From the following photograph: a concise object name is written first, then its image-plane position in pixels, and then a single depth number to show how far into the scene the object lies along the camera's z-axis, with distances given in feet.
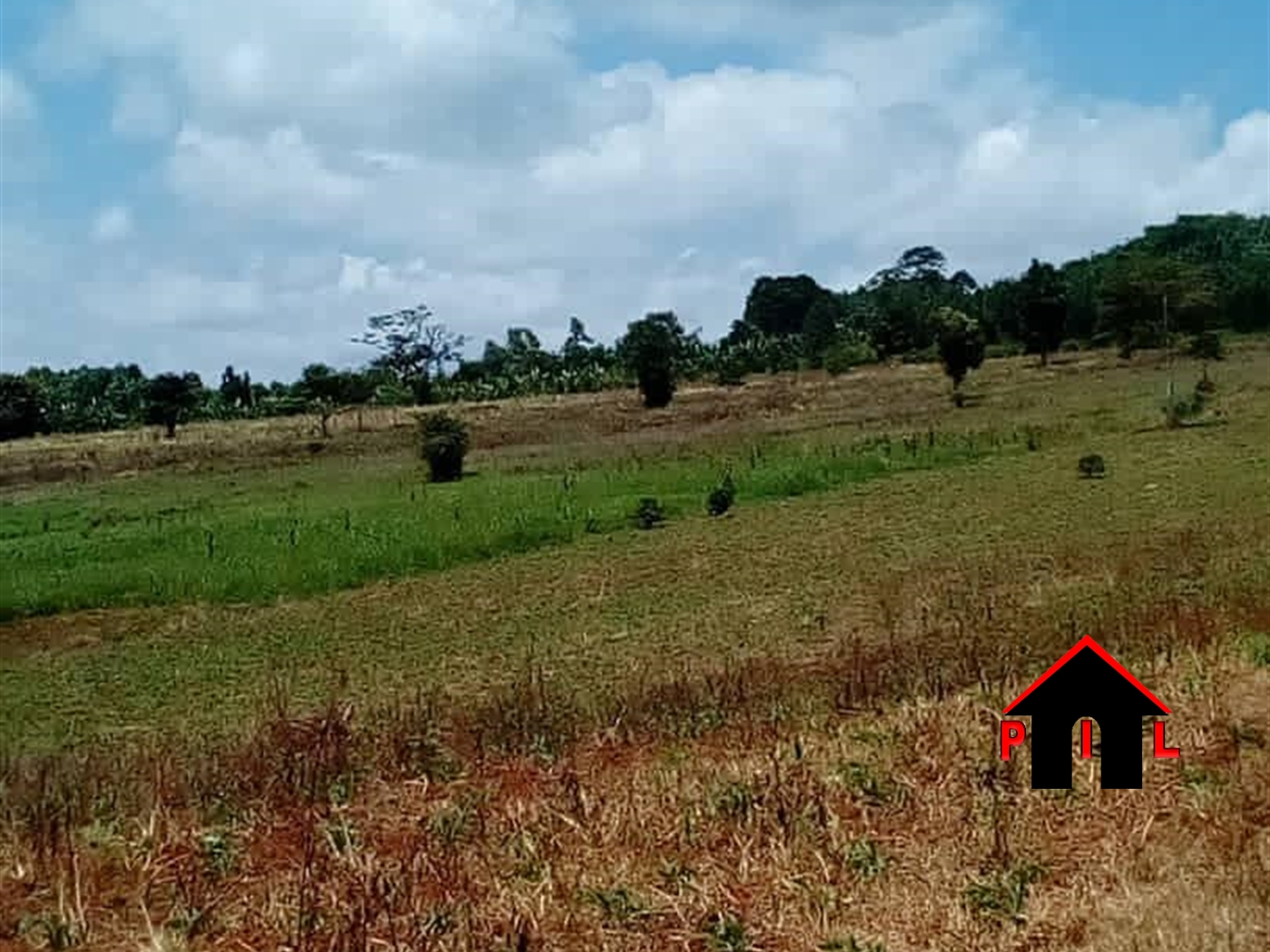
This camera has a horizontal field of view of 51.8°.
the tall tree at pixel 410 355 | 250.78
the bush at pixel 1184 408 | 94.89
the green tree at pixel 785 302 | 335.67
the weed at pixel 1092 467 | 70.93
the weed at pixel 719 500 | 71.71
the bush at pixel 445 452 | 101.35
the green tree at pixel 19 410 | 197.57
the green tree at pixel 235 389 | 227.81
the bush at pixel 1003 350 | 200.16
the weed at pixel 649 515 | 69.46
